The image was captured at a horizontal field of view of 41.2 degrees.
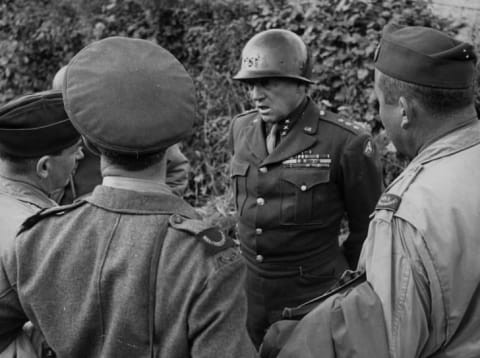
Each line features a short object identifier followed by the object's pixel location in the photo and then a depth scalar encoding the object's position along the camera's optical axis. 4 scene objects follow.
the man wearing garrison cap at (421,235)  1.74
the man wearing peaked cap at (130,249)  1.57
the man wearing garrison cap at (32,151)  2.17
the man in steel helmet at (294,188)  3.18
